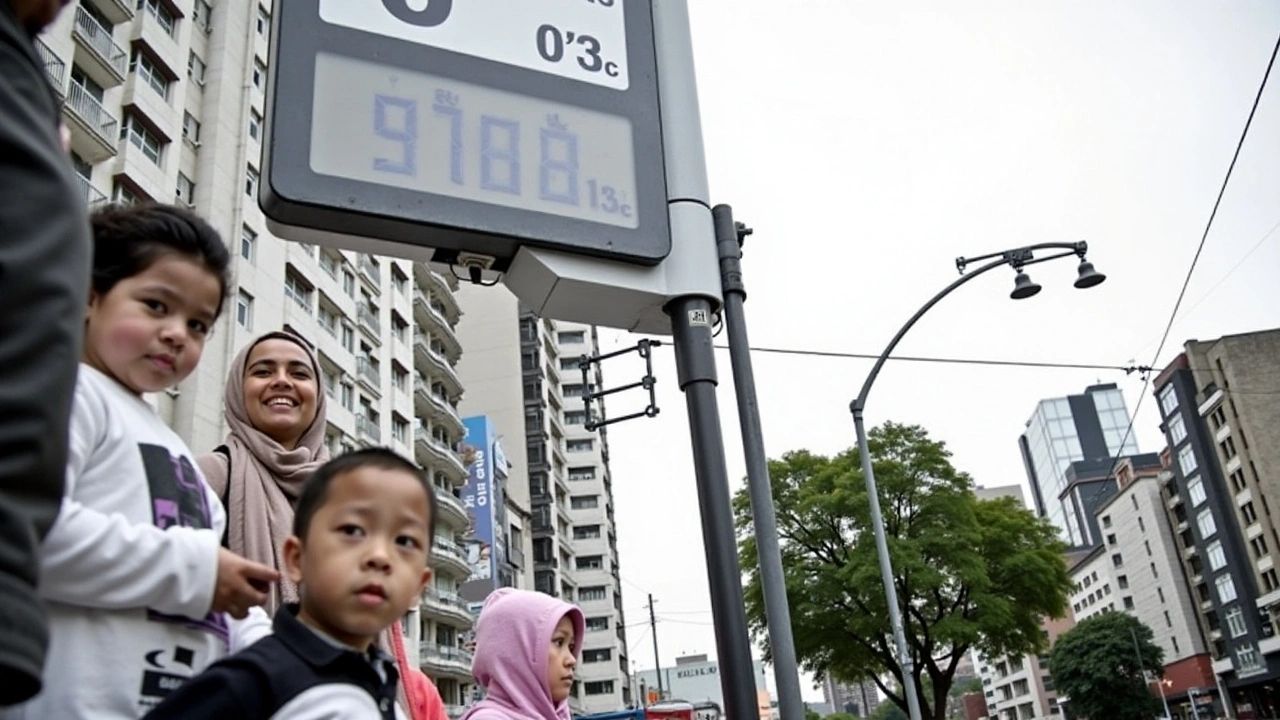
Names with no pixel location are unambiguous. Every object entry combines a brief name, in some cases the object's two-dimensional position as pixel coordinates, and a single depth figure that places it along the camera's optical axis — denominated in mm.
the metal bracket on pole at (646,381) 5332
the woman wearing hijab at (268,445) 2262
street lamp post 11086
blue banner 40500
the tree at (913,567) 23422
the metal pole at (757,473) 3961
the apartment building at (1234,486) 54188
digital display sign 3326
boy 1328
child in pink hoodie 3162
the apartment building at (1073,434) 127125
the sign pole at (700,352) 3447
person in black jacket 888
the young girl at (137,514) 1280
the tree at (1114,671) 61438
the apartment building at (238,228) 21516
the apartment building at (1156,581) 68562
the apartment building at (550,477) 57469
